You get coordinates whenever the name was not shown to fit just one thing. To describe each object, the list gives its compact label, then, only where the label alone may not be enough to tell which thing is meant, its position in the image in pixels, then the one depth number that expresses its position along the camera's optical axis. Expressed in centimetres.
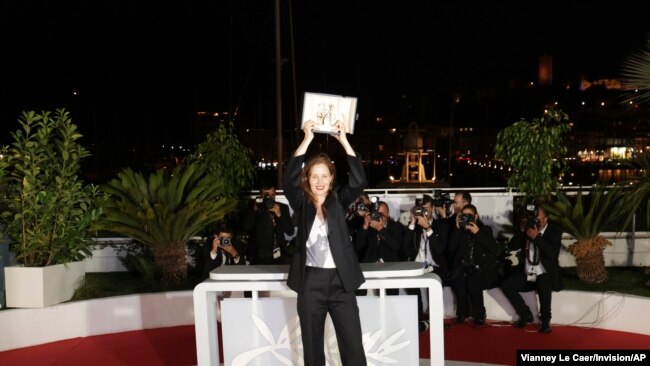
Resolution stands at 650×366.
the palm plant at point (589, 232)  855
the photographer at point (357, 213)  816
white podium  452
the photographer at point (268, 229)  882
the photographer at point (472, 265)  770
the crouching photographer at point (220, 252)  791
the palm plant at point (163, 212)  902
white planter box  775
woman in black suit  425
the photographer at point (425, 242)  770
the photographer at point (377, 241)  778
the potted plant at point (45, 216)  784
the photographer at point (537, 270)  750
